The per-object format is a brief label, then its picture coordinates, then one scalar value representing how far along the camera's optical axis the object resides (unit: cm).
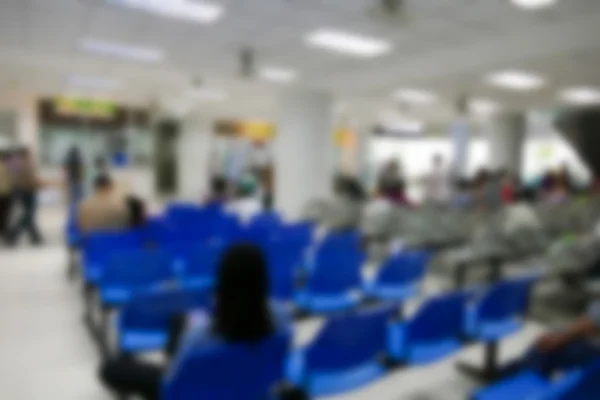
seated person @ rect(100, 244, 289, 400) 169
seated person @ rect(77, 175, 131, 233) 471
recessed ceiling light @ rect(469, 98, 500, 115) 1144
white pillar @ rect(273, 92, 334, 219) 936
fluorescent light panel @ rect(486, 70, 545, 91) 763
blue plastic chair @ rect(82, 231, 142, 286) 395
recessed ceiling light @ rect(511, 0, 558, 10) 420
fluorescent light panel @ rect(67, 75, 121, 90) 1018
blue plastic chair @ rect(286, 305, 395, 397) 203
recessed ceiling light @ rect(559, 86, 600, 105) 915
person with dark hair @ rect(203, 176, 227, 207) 722
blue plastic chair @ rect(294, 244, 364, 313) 340
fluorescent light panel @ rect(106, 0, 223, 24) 488
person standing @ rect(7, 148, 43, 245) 709
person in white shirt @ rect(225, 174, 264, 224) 670
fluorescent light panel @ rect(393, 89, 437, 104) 1021
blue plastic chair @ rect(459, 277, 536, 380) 272
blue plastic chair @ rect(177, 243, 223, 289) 377
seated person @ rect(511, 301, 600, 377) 208
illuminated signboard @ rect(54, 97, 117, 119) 1516
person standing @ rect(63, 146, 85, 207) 1102
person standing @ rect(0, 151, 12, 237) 712
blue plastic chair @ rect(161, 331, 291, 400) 153
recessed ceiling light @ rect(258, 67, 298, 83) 830
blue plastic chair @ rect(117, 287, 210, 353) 237
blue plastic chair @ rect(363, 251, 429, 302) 347
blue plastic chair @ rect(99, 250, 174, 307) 319
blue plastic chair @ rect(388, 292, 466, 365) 239
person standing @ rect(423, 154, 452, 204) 960
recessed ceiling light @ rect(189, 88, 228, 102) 1145
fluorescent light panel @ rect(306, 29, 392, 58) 589
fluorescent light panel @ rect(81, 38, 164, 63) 679
